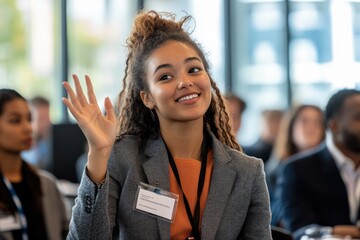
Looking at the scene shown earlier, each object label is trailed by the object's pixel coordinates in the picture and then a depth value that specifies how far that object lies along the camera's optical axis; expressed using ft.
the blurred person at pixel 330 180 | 19.32
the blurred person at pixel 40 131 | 36.98
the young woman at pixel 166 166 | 11.46
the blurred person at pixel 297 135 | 27.71
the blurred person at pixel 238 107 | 31.13
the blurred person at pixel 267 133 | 34.54
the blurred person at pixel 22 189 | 17.33
